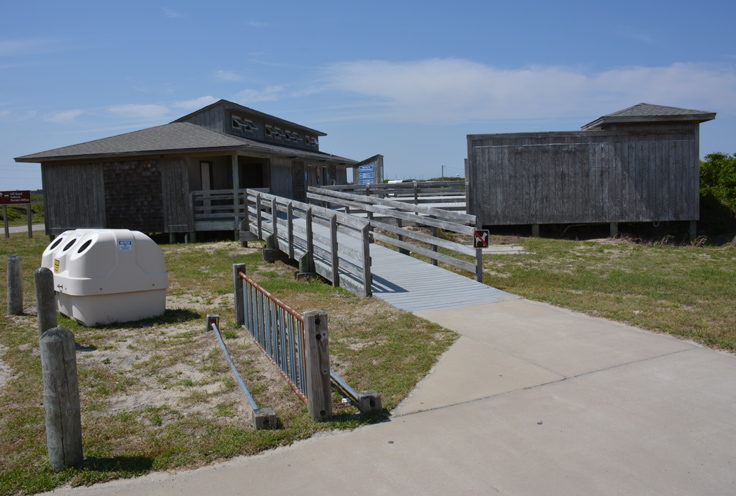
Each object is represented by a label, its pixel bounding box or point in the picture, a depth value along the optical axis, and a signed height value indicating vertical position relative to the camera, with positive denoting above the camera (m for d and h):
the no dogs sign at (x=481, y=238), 10.43 -0.89
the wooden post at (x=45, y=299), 7.34 -1.21
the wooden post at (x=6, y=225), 24.81 -1.02
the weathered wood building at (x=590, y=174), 20.33 +0.27
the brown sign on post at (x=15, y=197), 25.62 +0.10
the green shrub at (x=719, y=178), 22.84 +0.01
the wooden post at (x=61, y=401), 4.18 -1.39
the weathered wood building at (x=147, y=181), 21.08 +0.51
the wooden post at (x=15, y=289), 9.52 -1.40
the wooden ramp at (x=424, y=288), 9.34 -1.68
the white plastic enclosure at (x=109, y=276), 8.38 -1.10
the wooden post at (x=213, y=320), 8.19 -1.67
